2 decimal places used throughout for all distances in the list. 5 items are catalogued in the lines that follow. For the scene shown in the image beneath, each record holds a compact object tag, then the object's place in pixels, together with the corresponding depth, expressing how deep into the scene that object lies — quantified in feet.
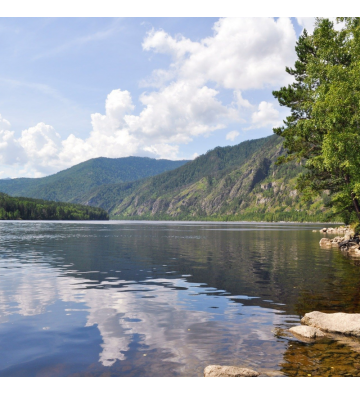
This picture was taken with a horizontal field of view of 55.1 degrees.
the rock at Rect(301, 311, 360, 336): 54.49
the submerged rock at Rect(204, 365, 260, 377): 38.42
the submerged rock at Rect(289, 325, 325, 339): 52.75
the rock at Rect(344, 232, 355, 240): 228.72
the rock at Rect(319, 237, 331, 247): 244.91
